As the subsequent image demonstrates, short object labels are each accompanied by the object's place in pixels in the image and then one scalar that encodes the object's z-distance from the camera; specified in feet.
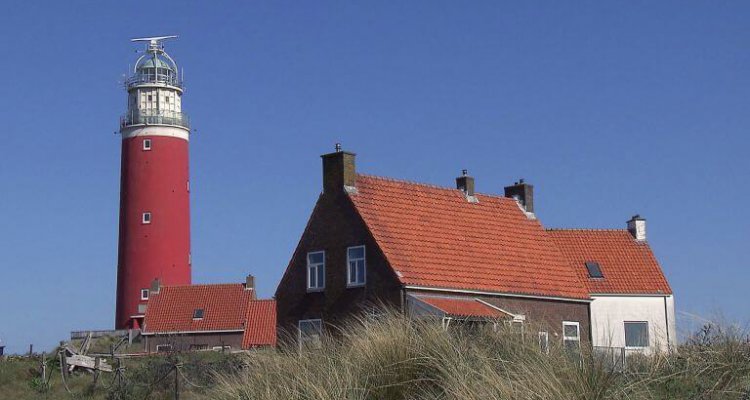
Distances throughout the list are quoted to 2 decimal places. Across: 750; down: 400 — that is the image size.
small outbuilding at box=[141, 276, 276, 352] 167.95
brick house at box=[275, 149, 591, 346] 97.91
